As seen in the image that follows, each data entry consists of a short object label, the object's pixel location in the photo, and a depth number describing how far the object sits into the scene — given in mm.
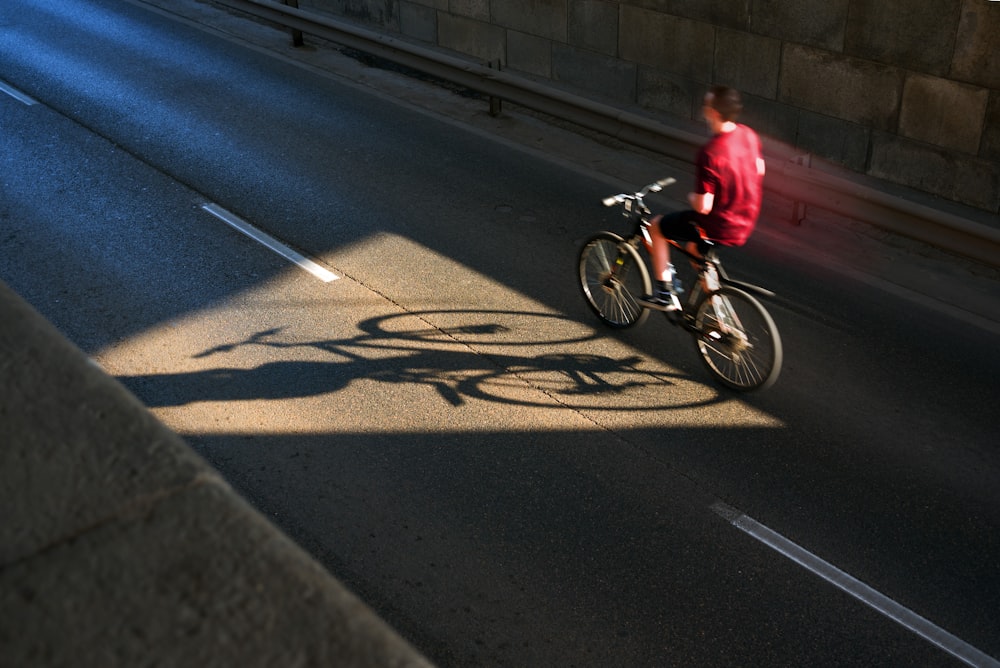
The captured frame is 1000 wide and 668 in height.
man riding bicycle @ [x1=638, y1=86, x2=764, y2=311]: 6516
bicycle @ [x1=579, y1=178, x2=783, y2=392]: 6824
